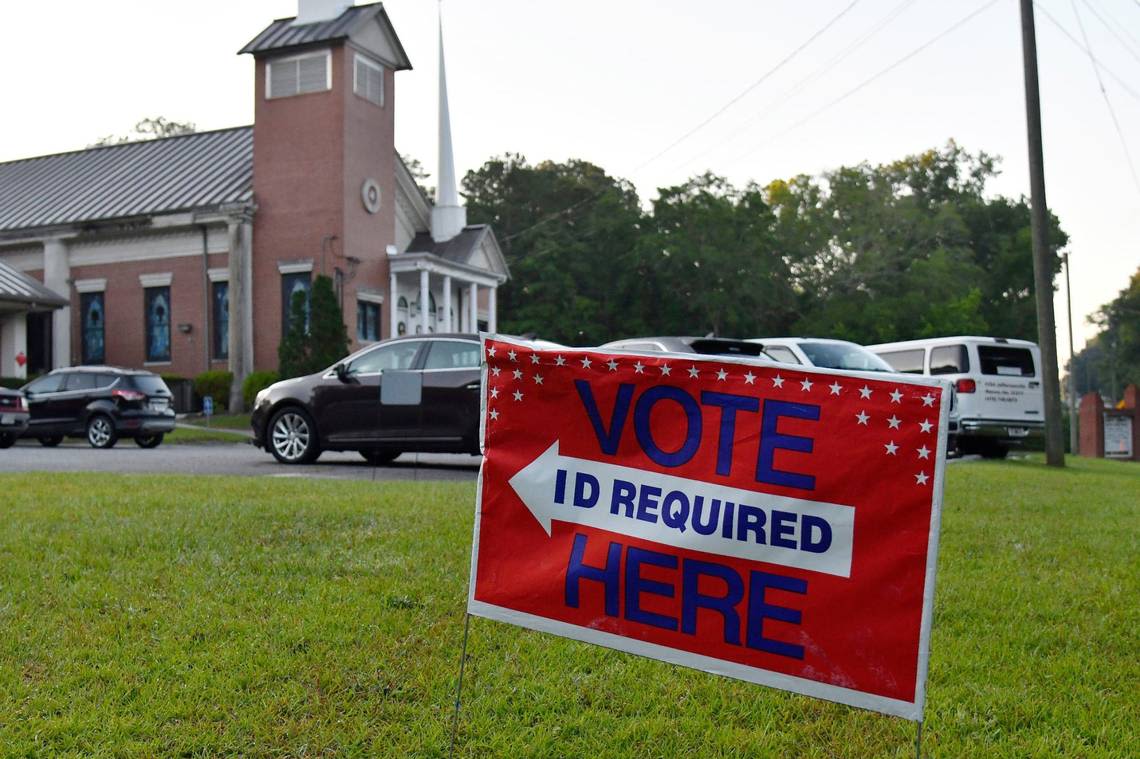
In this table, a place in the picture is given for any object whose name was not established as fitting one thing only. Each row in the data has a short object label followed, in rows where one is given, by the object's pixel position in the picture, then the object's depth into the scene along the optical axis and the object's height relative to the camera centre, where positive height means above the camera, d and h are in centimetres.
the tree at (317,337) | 2886 +87
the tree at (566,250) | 4956 +582
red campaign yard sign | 295 -44
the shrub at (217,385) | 3111 -49
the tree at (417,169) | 6328 +1210
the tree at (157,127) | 6556 +1512
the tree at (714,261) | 4744 +491
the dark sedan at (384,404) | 1291 -46
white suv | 1543 +23
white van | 1906 -28
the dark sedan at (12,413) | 1942 -84
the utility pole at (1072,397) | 4006 -120
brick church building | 3088 +422
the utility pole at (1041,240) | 1845 +231
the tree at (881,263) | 4984 +529
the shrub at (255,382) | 2956 -38
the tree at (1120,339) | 7556 +221
